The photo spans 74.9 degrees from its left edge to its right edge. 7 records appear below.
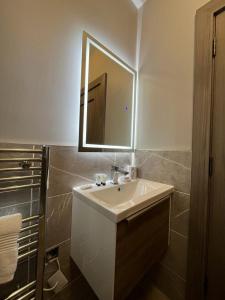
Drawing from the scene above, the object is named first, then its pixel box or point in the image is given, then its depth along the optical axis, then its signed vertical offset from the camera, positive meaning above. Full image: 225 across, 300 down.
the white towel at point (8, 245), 0.57 -0.40
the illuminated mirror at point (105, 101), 1.04 +0.40
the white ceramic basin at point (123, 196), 0.70 -0.29
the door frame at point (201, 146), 0.93 +0.04
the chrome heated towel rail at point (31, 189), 0.70 -0.23
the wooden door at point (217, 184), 0.88 -0.19
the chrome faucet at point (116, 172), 1.18 -0.20
